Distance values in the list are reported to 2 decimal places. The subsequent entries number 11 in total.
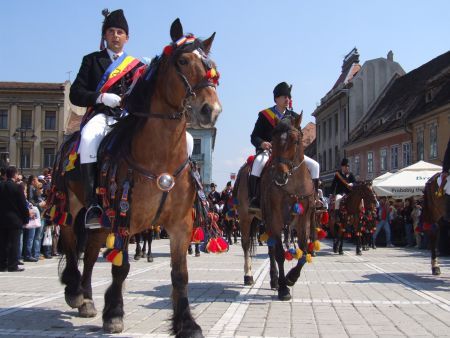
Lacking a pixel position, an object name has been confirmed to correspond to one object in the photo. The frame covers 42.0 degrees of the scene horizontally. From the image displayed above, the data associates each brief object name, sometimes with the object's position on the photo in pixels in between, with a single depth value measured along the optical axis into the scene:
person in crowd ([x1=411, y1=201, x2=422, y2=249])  23.31
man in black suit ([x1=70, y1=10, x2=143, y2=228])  6.14
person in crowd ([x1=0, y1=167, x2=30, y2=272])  13.77
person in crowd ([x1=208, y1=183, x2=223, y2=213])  24.82
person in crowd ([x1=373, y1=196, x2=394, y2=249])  25.50
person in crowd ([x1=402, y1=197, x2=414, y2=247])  24.77
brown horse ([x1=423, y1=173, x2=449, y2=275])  11.76
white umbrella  22.27
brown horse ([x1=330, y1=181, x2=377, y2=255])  18.55
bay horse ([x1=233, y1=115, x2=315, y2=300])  8.90
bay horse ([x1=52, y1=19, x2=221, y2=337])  5.50
